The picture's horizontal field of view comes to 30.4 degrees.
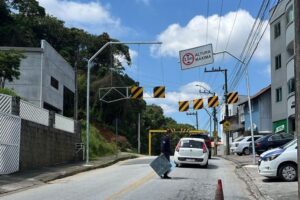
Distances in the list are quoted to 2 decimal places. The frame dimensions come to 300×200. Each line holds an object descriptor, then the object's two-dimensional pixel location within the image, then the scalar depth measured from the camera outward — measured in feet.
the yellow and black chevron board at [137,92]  135.74
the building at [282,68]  144.46
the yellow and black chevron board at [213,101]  160.43
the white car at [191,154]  90.68
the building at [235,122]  248.93
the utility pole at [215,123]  211.82
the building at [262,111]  200.88
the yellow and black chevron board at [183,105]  156.44
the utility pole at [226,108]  168.49
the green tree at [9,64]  93.74
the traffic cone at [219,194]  36.37
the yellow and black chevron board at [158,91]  132.98
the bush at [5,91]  92.94
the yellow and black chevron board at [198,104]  156.35
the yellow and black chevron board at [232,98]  170.30
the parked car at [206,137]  124.70
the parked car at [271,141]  124.47
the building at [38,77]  125.08
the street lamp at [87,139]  96.58
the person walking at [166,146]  72.23
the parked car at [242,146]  146.92
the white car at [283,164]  63.72
